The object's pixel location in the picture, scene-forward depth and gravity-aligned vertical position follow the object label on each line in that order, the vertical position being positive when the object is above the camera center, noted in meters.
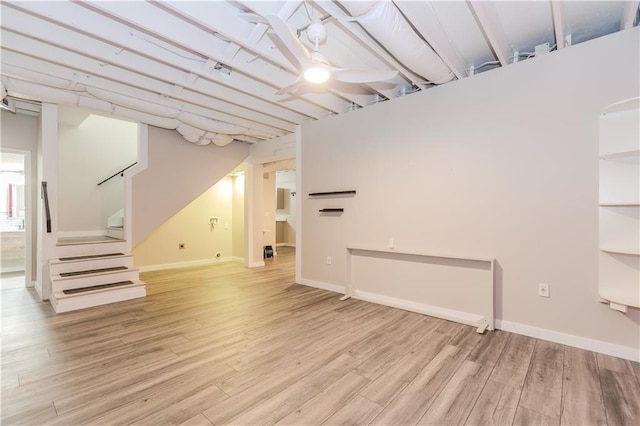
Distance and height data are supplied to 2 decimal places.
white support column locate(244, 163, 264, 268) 6.36 +0.02
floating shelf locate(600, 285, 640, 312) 2.29 -0.64
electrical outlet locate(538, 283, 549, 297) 2.82 -0.70
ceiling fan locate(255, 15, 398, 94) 2.04 +1.17
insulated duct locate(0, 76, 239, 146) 3.40 +1.38
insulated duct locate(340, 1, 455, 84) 2.09 +1.42
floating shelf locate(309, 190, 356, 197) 4.34 +0.31
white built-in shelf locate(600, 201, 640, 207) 2.27 +0.09
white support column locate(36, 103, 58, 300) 4.02 +0.47
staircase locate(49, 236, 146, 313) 3.77 -0.84
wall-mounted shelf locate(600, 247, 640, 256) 2.28 -0.28
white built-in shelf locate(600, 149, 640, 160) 2.27 +0.48
